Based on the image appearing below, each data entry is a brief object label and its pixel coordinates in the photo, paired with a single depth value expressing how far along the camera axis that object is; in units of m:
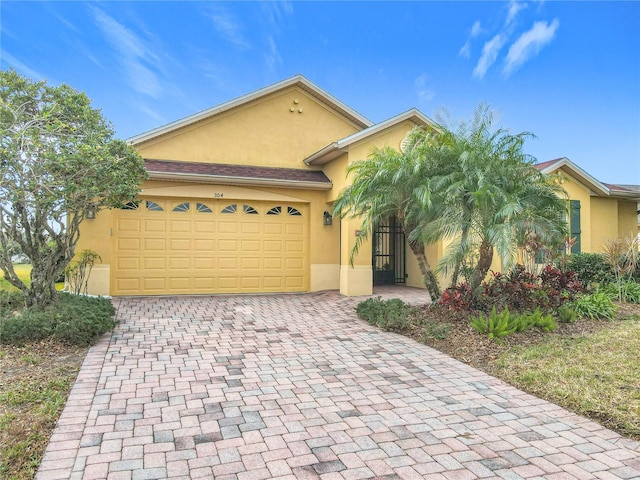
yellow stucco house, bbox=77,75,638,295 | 11.37
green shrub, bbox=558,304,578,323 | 7.42
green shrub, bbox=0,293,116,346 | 5.91
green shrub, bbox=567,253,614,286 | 10.65
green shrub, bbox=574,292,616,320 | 8.03
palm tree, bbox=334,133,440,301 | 8.08
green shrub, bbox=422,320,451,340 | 6.91
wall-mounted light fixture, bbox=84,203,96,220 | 7.58
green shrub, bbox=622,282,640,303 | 9.48
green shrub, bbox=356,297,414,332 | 7.60
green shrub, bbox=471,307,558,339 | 6.59
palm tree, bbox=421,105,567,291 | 7.33
